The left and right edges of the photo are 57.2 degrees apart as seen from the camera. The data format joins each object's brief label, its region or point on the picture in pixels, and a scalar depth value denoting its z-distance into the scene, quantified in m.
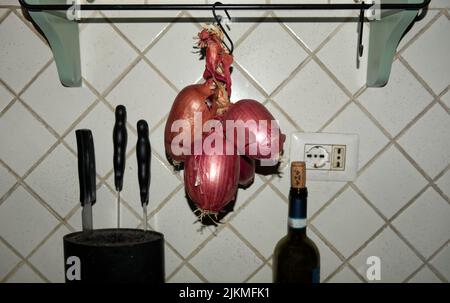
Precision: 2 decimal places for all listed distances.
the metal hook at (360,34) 0.71
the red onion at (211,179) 0.63
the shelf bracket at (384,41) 0.67
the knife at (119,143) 0.78
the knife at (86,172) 0.77
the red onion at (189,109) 0.66
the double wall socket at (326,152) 0.82
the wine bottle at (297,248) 0.73
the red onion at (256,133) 0.61
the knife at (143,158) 0.78
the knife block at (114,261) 0.66
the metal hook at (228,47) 0.76
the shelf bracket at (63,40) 0.70
